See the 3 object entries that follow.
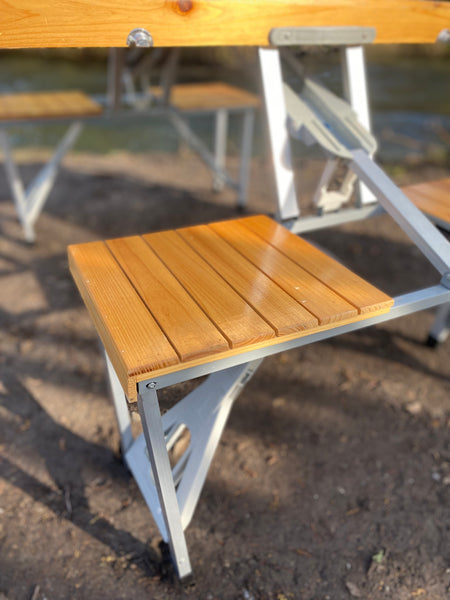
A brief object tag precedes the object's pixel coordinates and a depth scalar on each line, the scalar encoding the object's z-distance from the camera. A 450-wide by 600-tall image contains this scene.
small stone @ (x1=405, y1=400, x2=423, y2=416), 2.02
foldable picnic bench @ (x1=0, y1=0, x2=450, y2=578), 1.01
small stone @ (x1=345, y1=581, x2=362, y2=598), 1.38
